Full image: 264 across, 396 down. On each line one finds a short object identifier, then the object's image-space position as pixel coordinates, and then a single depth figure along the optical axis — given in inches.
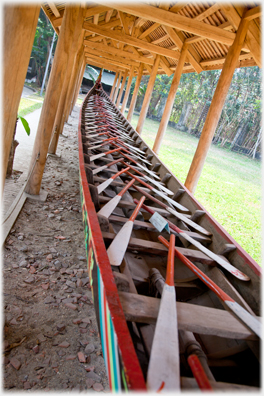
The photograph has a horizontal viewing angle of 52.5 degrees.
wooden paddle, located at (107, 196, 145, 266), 75.5
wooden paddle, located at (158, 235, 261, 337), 64.7
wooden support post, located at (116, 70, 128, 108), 732.3
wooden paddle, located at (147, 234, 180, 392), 43.7
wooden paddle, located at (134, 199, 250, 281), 87.7
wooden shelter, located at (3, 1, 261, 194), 51.1
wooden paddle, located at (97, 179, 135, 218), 99.2
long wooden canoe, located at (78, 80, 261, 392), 48.8
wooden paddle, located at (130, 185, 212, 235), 118.3
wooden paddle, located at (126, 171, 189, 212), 138.3
